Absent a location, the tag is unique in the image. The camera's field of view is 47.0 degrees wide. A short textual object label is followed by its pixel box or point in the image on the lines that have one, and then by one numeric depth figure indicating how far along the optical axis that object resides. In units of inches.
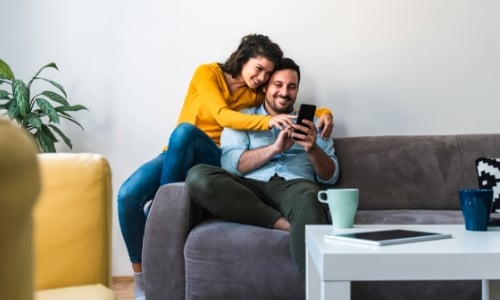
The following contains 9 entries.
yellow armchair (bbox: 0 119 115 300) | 37.6
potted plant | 97.3
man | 74.6
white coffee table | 41.6
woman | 85.2
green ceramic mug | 58.0
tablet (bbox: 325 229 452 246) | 45.9
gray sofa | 72.7
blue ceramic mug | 56.7
